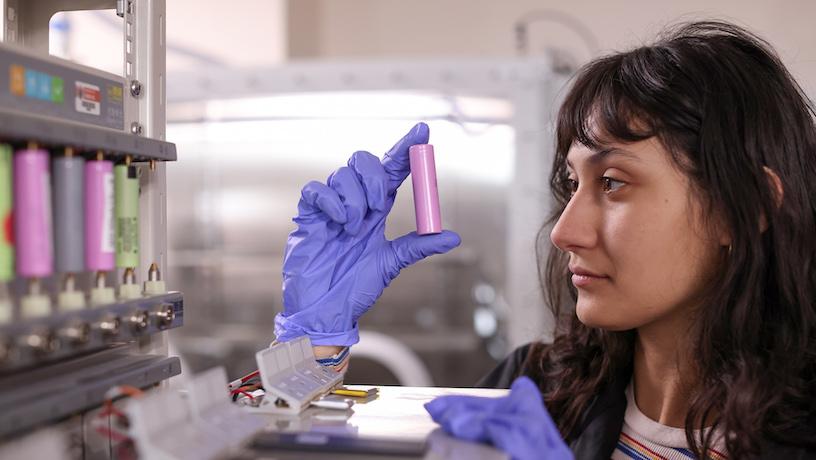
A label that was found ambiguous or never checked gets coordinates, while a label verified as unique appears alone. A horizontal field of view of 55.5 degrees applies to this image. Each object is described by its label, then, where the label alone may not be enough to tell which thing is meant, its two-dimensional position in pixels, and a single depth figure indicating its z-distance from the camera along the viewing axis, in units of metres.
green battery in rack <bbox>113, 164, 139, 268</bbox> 0.79
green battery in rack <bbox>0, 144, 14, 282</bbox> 0.64
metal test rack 0.63
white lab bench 0.70
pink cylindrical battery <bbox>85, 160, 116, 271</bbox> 0.74
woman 1.10
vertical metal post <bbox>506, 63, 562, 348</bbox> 2.56
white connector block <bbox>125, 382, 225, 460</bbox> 0.61
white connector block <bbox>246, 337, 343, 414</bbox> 0.86
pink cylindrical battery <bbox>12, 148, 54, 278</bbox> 0.65
